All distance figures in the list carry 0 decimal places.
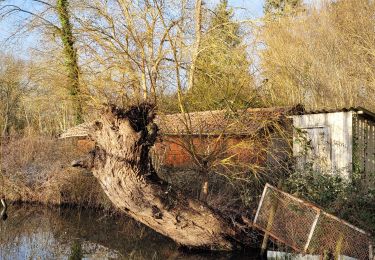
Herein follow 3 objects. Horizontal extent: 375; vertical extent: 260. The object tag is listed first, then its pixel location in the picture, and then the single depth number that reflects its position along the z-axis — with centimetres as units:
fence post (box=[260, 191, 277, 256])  961
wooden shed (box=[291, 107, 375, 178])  1303
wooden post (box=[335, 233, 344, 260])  802
